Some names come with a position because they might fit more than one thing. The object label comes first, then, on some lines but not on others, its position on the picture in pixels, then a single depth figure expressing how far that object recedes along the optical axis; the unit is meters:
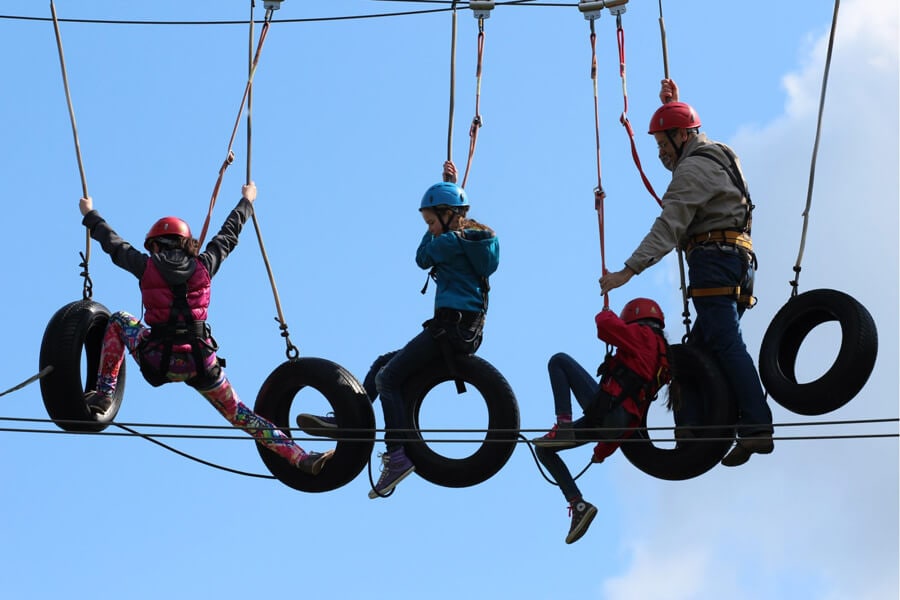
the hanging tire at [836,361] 12.27
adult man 12.12
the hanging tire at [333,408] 12.62
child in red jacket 12.20
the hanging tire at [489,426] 12.56
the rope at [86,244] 12.84
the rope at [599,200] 12.66
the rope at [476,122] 13.09
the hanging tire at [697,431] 12.23
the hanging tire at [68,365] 12.59
